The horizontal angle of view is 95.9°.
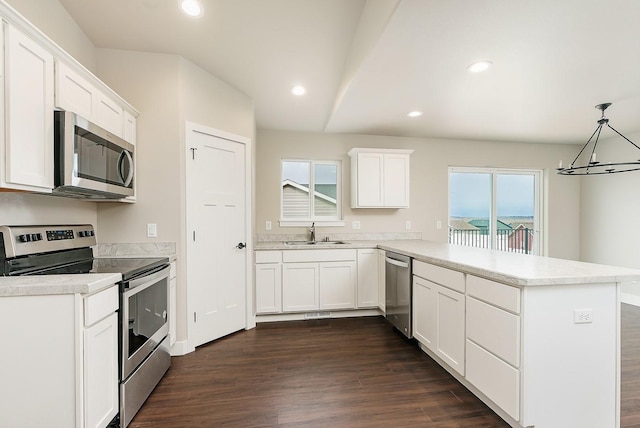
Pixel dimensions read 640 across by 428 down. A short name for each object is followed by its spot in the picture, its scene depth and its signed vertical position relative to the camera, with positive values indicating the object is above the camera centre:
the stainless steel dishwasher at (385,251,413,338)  2.77 -0.80
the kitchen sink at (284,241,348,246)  3.94 -0.40
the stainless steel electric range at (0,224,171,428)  1.65 -0.44
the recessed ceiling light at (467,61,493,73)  2.20 +1.15
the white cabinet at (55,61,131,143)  1.70 +0.75
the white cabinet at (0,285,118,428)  1.30 -0.68
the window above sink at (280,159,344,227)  4.21 +0.33
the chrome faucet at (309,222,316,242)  4.01 -0.28
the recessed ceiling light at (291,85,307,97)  3.05 +1.32
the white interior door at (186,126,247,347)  2.70 -0.22
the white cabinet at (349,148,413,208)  3.95 +0.50
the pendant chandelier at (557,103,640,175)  3.05 +0.71
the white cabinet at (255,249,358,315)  3.38 -0.80
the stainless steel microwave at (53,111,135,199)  1.63 +0.34
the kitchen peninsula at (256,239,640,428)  1.53 -0.71
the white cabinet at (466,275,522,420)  1.56 -0.76
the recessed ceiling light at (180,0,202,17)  2.04 +1.49
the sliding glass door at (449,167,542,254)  4.59 +0.09
